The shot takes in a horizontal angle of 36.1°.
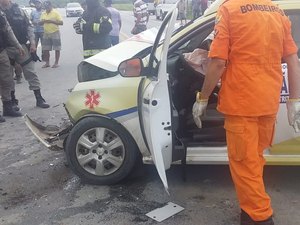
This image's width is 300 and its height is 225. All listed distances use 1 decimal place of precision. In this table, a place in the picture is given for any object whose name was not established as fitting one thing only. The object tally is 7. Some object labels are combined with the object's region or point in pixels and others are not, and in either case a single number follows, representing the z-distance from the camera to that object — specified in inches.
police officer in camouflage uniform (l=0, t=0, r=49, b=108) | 281.1
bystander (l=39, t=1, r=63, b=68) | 470.6
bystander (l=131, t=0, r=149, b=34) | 466.3
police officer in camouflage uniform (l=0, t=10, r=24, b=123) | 261.3
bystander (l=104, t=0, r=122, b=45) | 408.0
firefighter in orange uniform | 117.1
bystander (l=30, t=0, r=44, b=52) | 500.1
